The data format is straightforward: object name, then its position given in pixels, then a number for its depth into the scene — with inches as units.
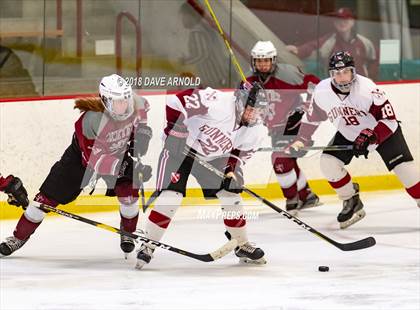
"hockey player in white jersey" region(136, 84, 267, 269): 460.8
